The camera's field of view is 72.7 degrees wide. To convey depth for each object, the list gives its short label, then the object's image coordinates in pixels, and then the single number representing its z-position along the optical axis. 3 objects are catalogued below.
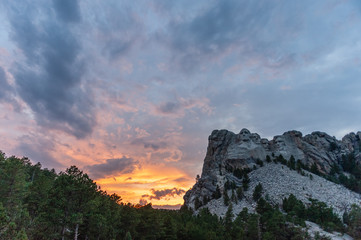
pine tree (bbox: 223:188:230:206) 101.60
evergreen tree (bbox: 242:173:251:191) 110.44
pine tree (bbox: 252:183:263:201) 98.69
